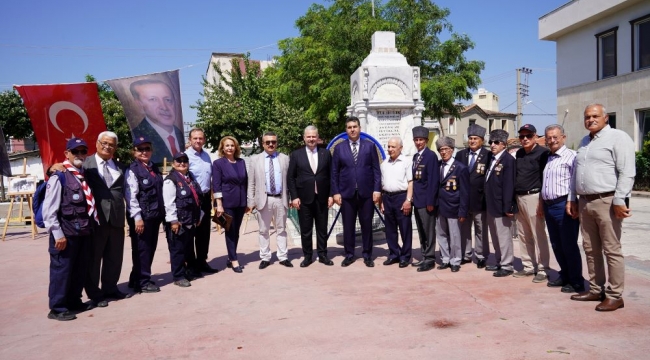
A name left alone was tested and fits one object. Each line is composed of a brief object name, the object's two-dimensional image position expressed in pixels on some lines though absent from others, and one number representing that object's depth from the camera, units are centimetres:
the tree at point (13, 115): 3147
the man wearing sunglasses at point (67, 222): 492
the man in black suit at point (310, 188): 710
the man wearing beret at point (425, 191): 671
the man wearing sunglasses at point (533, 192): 586
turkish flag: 889
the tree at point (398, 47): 2106
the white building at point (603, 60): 2067
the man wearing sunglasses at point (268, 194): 705
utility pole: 3981
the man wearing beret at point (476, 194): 652
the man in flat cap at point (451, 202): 652
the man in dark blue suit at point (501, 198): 607
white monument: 1004
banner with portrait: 941
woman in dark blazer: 687
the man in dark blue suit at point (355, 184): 709
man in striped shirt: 543
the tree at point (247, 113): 2433
